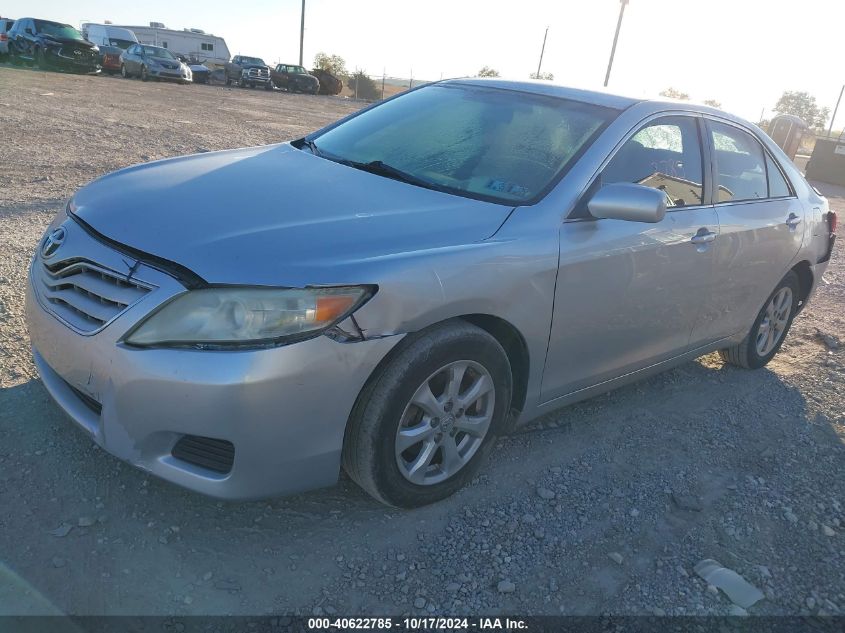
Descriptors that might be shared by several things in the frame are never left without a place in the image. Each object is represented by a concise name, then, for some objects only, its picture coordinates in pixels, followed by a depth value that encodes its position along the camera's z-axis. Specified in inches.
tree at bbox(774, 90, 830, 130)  2976.4
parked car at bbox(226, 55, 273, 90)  1328.7
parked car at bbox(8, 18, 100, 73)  933.8
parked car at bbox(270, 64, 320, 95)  1409.9
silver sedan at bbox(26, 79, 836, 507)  85.7
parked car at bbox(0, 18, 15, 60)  952.3
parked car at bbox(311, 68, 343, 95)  1533.0
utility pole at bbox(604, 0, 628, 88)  938.7
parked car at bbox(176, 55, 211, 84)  1301.7
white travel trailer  1756.9
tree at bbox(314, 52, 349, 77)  1983.9
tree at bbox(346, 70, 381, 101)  1610.5
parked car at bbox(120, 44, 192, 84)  1075.9
